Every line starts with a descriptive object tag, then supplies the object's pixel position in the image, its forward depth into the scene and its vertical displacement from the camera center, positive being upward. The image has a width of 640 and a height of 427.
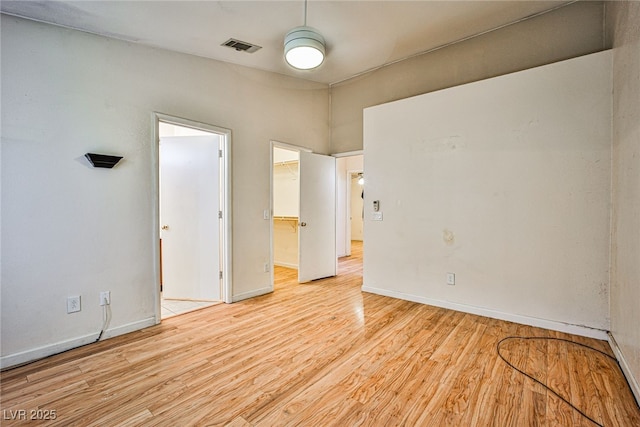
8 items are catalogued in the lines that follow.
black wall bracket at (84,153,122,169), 2.56 +0.46
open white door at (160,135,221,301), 3.66 -0.07
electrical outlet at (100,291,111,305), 2.68 -0.83
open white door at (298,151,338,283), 4.54 -0.13
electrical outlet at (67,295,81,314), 2.51 -0.84
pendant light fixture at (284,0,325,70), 2.60 +1.49
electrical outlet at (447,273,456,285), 3.38 -0.81
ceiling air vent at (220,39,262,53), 3.12 +1.85
